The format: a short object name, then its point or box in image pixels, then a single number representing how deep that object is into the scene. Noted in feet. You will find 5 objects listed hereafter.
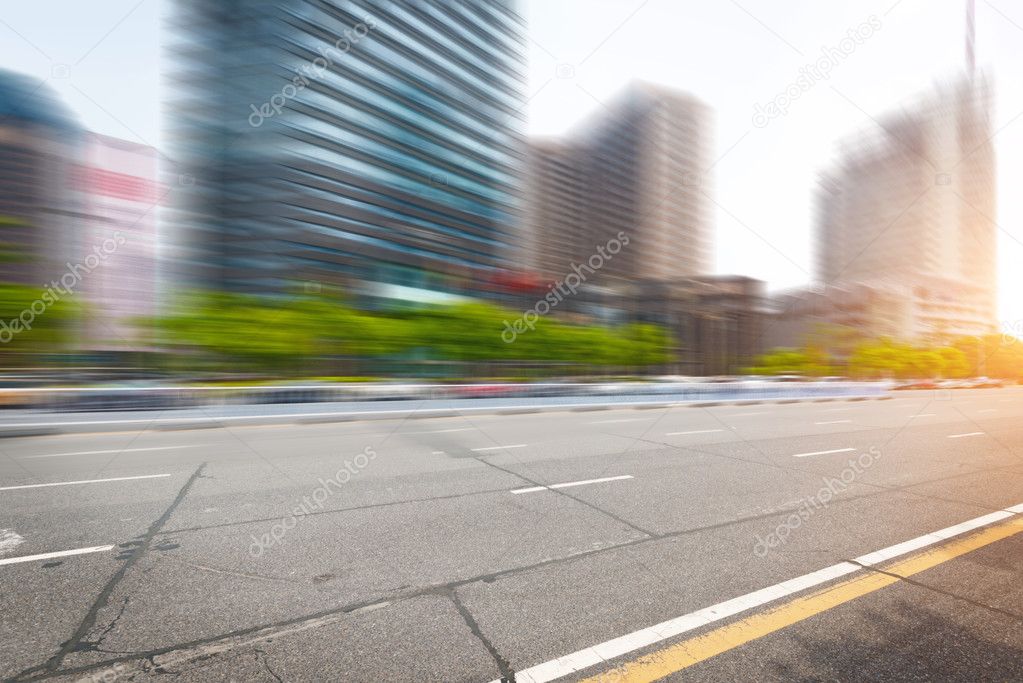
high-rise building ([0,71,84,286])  194.18
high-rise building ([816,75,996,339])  239.91
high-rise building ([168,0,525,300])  175.52
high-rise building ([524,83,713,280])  354.95
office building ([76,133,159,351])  91.81
